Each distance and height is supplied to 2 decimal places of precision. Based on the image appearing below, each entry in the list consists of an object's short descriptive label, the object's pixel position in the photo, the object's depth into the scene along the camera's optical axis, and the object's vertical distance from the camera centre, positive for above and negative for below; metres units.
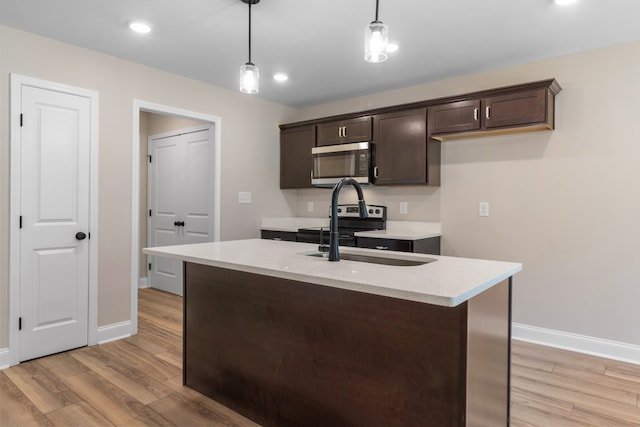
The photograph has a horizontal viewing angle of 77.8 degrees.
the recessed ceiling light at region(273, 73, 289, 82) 3.73 +1.26
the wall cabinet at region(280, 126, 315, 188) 4.52 +0.61
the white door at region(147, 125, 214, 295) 4.52 +0.15
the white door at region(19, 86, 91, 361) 2.82 -0.11
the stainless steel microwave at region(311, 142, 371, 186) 3.96 +0.49
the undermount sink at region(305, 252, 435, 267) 2.05 -0.27
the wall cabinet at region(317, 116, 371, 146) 4.03 +0.83
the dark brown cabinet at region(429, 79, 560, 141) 3.04 +0.81
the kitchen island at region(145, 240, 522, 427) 1.40 -0.55
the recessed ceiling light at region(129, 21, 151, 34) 2.69 +1.25
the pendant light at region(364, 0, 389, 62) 1.80 +0.77
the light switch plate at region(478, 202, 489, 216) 3.56 +0.02
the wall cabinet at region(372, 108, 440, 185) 3.64 +0.57
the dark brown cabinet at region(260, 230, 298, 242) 4.32 -0.30
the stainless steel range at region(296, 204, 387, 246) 4.09 -0.15
